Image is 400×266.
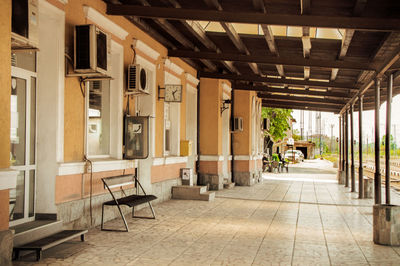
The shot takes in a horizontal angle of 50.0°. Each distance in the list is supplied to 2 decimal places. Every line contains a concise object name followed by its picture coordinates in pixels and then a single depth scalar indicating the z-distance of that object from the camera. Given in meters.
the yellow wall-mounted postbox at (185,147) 11.01
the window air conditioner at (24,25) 4.25
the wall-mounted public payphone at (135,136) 7.71
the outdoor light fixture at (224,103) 13.13
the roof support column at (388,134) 8.00
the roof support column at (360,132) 11.63
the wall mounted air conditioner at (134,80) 7.61
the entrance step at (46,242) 4.49
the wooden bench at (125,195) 6.38
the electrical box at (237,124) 14.64
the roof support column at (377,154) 8.70
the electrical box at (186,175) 10.94
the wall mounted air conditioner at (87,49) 5.78
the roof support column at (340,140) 18.25
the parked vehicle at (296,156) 42.16
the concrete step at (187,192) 10.20
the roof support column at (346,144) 15.55
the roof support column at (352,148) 13.34
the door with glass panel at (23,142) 5.31
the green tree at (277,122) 25.64
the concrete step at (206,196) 10.11
